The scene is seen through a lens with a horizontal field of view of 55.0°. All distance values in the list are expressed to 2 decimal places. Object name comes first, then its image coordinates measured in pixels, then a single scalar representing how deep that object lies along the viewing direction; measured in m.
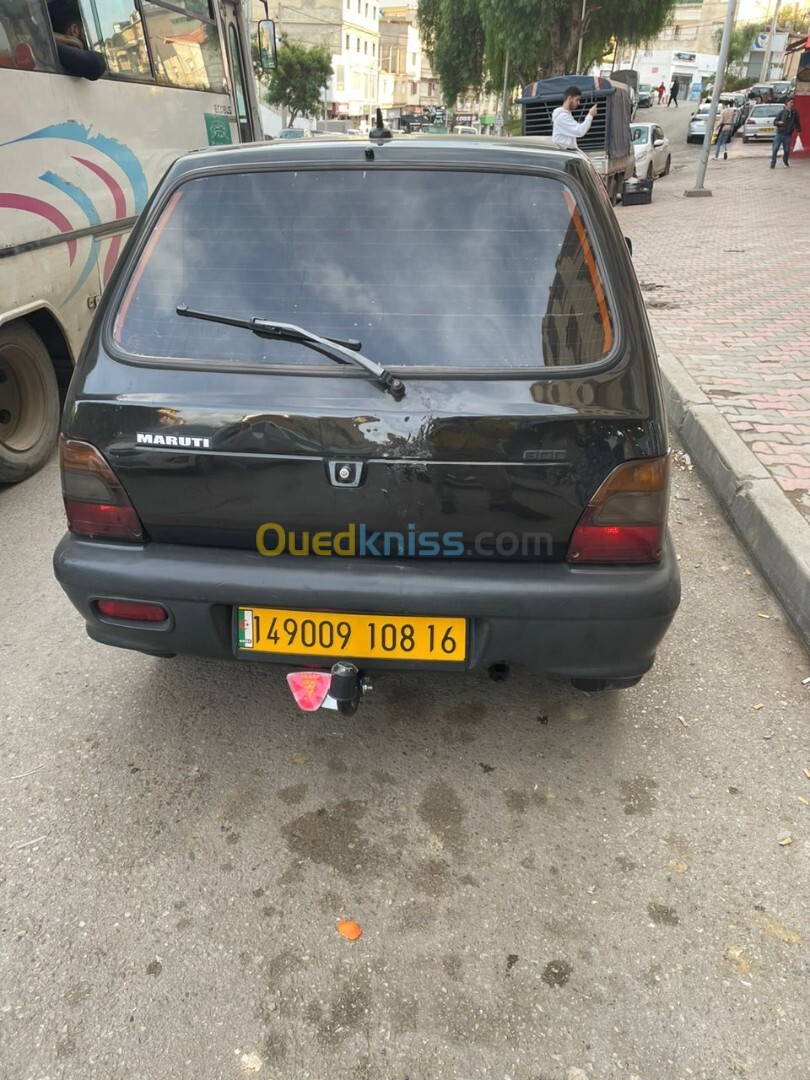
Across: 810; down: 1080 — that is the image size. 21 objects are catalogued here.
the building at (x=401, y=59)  85.69
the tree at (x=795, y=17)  75.75
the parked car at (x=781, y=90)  39.83
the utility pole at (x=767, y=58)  60.47
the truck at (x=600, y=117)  15.89
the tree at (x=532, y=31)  25.66
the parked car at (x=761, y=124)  33.11
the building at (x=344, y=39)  65.36
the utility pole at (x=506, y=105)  29.59
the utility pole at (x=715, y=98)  15.99
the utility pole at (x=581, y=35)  25.90
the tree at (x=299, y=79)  48.34
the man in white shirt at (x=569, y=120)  11.70
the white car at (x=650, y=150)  20.91
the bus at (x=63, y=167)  4.27
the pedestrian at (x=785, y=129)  22.06
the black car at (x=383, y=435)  2.07
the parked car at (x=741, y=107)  39.31
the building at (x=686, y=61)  67.19
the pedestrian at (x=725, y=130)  25.10
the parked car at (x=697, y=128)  34.66
